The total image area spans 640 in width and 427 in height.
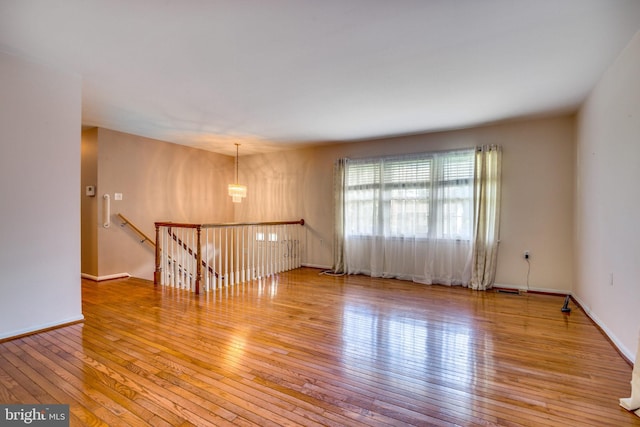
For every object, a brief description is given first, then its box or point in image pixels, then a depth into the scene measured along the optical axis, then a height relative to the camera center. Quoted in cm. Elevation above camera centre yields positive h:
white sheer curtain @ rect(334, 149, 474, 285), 484 -13
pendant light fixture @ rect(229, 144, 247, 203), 568 +29
